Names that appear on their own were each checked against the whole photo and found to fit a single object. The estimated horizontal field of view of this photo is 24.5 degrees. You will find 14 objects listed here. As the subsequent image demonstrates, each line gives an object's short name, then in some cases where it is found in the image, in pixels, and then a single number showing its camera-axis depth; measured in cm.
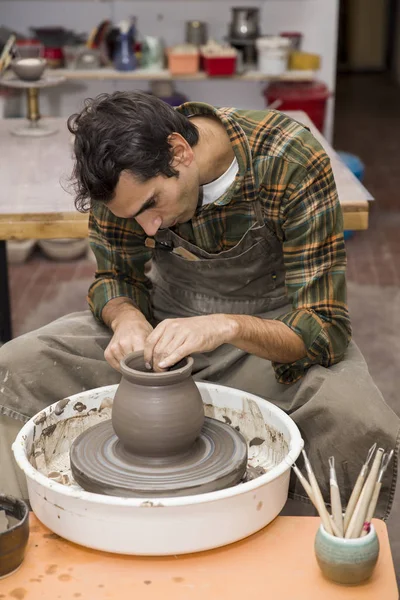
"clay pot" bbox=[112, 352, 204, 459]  205
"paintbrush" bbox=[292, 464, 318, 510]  186
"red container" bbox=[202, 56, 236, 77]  607
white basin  187
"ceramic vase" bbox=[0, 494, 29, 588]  180
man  218
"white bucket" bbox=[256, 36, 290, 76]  614
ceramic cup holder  177
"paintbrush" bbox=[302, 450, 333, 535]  182
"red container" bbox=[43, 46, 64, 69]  624
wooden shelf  616
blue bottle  614
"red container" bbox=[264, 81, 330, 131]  608
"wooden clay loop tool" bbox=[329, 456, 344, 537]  182
